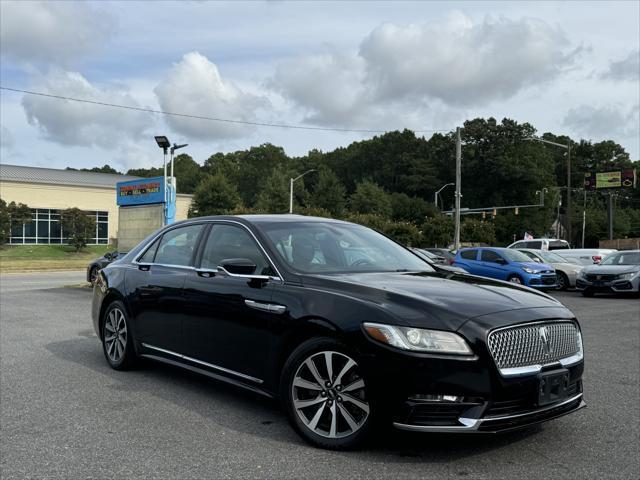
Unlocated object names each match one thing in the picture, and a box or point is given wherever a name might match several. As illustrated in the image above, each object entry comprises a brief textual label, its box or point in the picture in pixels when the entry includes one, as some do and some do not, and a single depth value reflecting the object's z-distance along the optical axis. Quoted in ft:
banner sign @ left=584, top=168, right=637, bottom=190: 189.88
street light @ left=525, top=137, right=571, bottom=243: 127.61
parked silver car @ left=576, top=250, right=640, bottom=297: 57.72
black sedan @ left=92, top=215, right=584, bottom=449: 12.12
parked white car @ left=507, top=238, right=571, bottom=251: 101.26
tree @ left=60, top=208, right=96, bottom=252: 166.71
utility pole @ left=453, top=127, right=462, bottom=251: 105.18
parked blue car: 62.49
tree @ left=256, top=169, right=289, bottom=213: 202.69
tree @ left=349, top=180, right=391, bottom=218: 244.22
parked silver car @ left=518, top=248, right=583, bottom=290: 67.82
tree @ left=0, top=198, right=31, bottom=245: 153.58
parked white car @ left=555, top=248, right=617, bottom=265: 78.41
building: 172.76
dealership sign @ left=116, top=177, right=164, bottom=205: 81.50
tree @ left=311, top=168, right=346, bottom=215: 224.94
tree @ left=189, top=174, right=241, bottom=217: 190.80
